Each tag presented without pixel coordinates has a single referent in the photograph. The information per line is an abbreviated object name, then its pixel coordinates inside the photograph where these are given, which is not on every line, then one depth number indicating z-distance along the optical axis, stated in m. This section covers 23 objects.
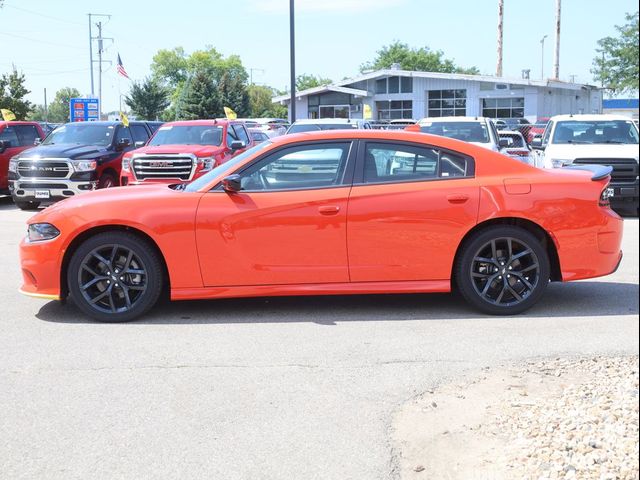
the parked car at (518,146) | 19.00
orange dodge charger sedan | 6.53
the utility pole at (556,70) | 48.78
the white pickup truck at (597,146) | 14.20
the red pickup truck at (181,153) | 15.59
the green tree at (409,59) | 105.62
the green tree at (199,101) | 63.19
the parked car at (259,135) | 28.48
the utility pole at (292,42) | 24.45
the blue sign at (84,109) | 41.17
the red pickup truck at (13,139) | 18.08
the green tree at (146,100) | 70.69
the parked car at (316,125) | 20.02
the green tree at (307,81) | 115.99
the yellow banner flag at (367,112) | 32.71
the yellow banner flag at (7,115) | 21.70
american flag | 52.47
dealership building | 53.75
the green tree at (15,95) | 35.91
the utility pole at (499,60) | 52.45
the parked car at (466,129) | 17.00
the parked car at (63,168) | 16.28
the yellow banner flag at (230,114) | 24.27
